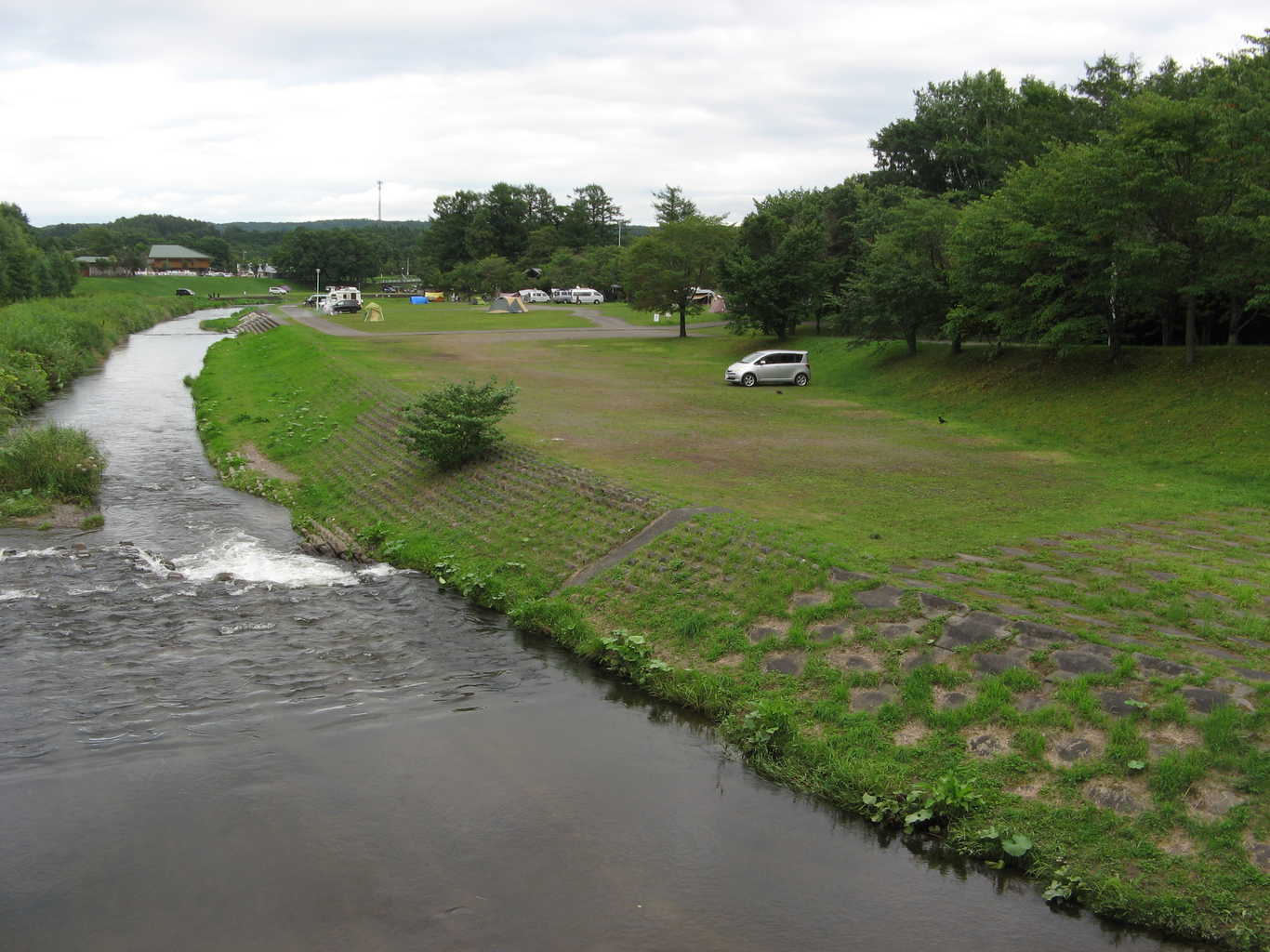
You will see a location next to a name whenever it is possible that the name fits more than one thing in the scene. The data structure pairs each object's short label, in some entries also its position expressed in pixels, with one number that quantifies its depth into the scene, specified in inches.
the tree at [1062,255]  1081.4
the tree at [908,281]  1497.3
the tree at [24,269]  3186.5
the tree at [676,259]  2225.6
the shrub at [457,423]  859.4
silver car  1549.0
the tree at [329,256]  5492.1
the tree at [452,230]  5393.7
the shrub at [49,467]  847.1
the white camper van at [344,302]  3208.7
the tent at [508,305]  3310.0
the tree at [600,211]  5792.3
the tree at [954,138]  2336.4
